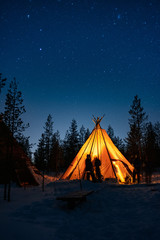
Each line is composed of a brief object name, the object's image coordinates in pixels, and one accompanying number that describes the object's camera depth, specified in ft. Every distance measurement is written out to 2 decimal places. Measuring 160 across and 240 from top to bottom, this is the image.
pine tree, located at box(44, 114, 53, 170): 114.84
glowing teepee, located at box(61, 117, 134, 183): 35.29
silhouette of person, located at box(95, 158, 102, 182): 32.38
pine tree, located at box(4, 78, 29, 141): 36.75
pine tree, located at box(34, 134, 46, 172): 117.52
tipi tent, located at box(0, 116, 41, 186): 32.63
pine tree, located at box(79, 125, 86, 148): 149.18
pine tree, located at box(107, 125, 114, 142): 143.80
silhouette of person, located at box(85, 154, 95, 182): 31.96
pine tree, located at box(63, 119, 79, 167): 124.16
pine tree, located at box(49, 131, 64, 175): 99.04
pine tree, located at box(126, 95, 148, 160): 75.63
